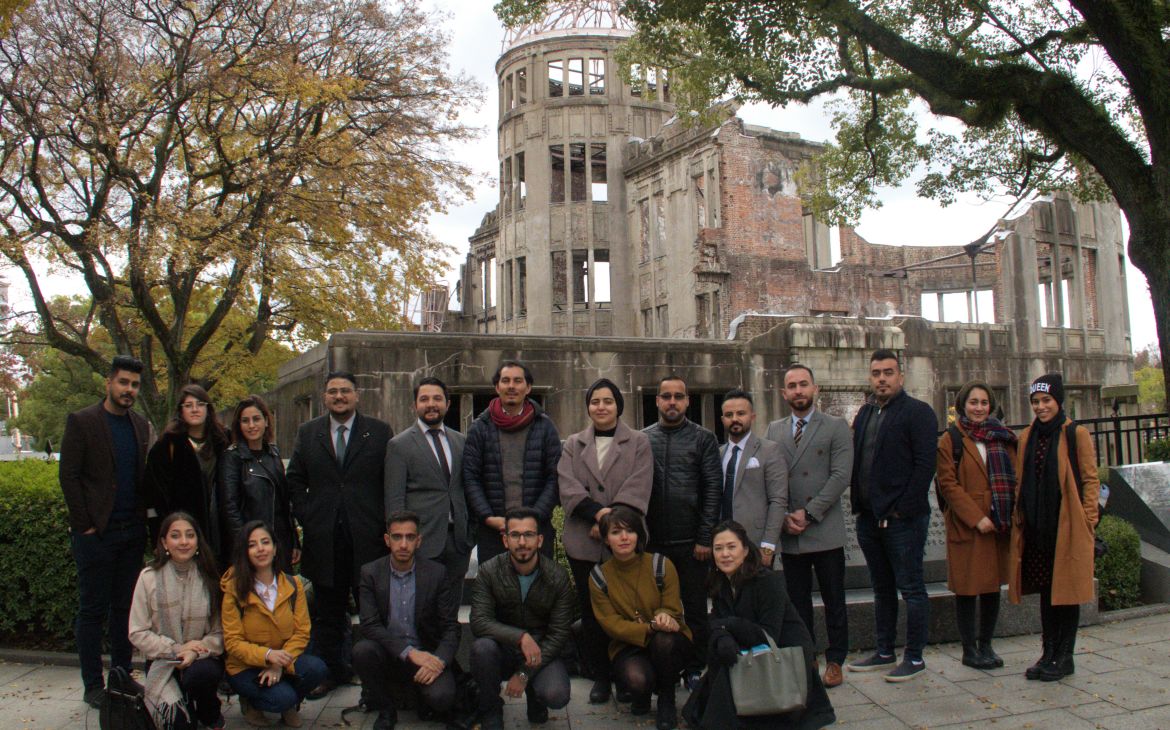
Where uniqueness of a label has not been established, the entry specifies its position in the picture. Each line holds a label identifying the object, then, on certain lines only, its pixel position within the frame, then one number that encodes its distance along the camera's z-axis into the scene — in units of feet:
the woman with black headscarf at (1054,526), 20.31
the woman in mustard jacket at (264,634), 17.83
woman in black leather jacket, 20.30
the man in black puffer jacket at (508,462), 20.20
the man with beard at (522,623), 17.85
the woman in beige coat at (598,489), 19.39
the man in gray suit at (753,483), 20.03
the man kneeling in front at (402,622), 18.12
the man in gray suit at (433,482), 20.15
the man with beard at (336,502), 20.51
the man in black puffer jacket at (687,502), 19.90
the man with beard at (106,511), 19.72
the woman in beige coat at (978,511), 21.27
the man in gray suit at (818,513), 20.56
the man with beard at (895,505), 20.74
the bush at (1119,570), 26.94
